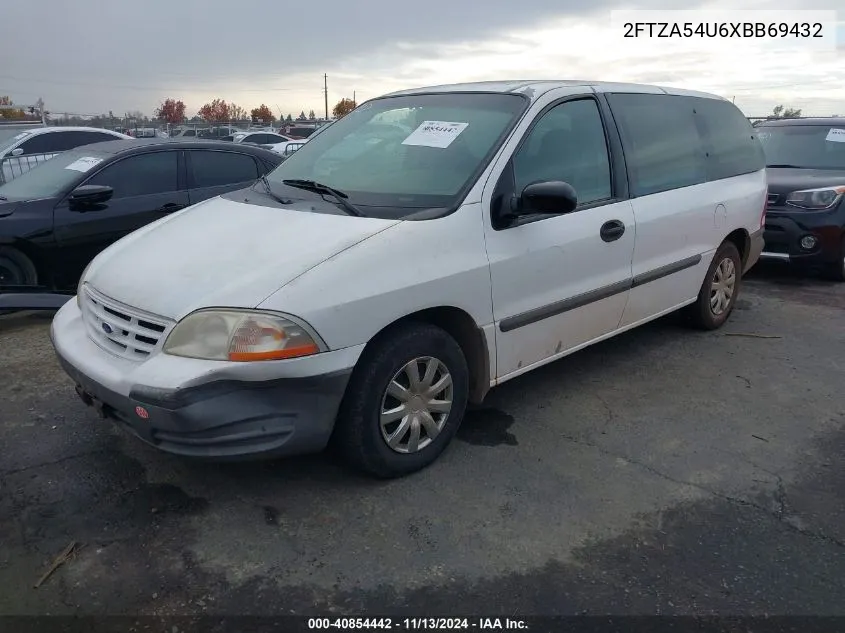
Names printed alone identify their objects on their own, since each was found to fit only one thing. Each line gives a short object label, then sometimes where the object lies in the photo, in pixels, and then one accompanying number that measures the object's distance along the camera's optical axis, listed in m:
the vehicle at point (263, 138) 23.86
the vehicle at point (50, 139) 10.81
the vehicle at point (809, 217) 6.98
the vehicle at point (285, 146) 18.09
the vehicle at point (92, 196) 5.50
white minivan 2.74
